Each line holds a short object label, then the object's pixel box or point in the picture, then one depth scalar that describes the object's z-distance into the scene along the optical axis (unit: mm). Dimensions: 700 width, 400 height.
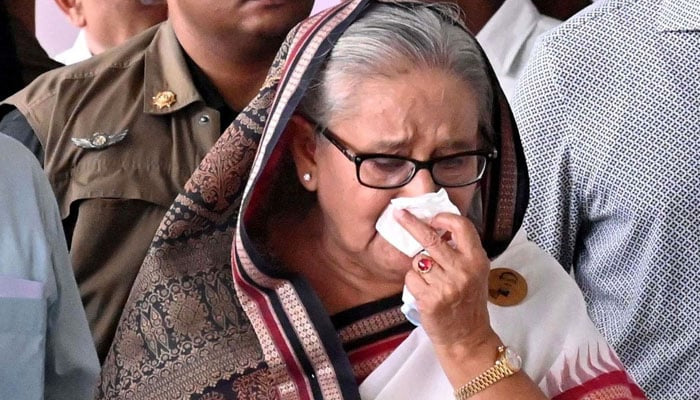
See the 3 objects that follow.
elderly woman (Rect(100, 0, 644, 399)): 5776
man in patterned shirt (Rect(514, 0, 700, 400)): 6024
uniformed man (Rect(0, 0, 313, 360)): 6003
